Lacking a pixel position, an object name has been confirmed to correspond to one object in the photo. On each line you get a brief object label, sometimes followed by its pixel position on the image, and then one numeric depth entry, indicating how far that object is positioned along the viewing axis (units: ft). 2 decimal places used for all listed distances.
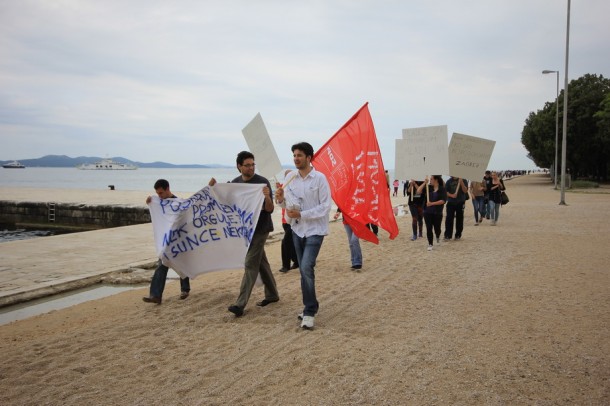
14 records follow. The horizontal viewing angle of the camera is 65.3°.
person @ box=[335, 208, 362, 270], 29.48
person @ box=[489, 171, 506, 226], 52.44
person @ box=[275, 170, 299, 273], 29.58
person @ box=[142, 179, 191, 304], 21.72
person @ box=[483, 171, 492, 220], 53.47
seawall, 78.69
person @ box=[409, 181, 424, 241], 41.01
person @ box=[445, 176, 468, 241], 42.29
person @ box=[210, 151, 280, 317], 19.44
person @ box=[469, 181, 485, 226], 53.62
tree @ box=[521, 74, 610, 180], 156.04
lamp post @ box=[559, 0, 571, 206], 80.41
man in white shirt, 17.62
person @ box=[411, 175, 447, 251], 36.99
